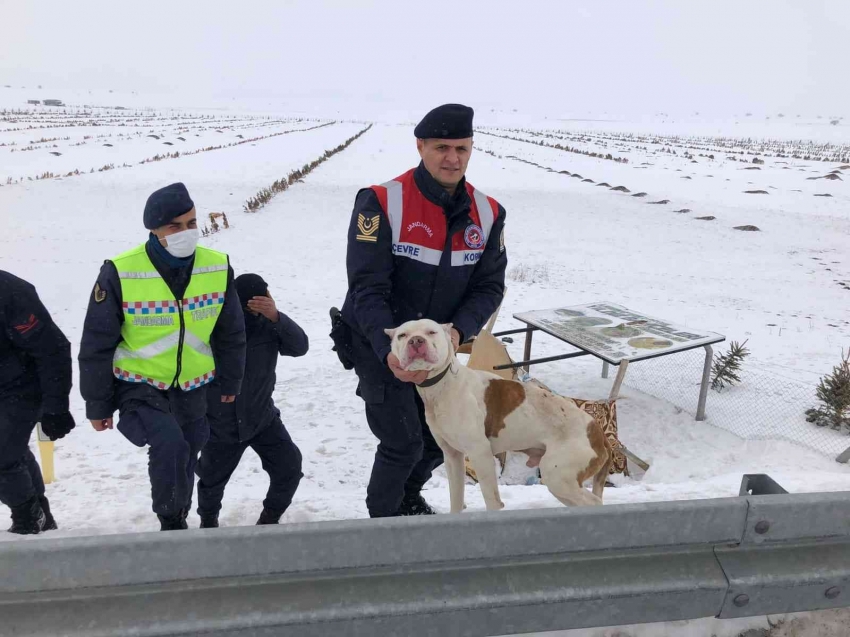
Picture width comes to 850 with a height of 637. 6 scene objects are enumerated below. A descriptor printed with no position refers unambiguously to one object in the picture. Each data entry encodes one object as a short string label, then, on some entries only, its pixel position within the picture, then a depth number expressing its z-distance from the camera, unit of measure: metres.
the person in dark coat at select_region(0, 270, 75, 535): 2.80
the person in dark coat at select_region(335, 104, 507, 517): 2.87
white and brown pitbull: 2.92
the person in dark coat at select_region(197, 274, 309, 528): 3.19
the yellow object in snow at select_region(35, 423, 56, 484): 4.03
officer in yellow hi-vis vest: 2.67
